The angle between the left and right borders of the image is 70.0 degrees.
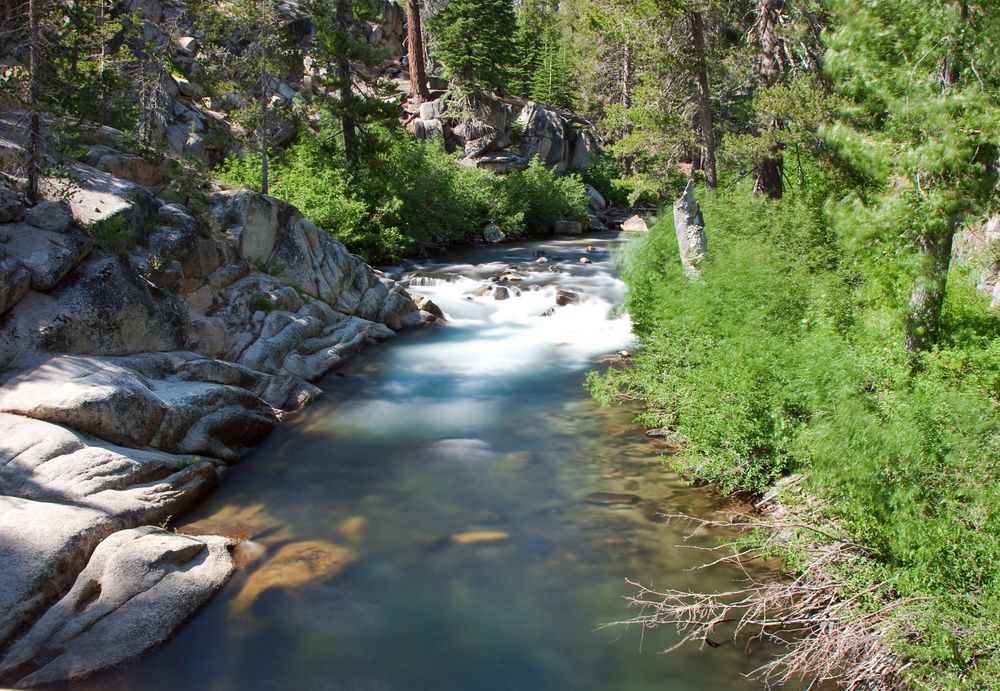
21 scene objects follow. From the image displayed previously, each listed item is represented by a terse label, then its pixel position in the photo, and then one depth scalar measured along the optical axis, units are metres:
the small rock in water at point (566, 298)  19.09
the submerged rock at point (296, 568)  7.19
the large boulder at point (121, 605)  5.92
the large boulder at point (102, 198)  11.41
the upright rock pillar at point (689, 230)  11.69
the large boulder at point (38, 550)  6.24
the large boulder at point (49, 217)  10.65
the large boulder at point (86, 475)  7.59
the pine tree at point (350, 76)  22.50
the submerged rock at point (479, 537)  8.14
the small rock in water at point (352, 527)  8.25
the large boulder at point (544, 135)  39.72
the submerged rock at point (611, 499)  8.85
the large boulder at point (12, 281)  9.41
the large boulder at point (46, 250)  10.00
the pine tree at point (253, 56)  18.78
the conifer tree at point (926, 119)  6.47
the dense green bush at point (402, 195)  22.06
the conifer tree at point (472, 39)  37.75
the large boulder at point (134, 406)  8.65
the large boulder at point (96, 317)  9.48
